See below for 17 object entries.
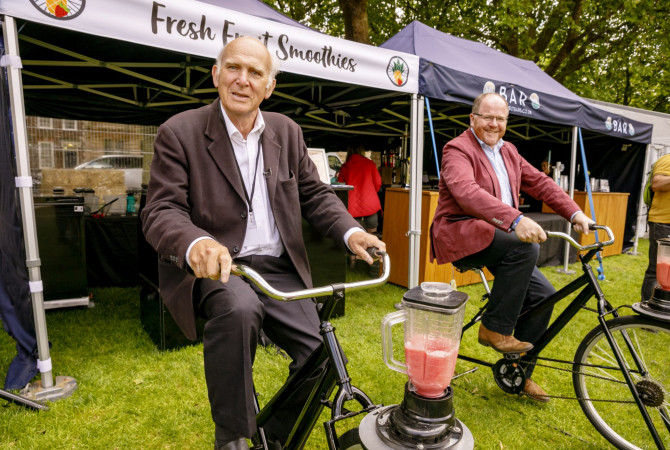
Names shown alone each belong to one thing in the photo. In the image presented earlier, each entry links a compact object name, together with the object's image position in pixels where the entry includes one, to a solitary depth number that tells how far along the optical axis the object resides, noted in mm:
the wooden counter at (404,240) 5773
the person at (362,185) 6695
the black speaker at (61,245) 4473
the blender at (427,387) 1171
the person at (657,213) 4266
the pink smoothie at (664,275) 2285
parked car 6926
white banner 2727
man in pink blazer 2529
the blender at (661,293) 2245
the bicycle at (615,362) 2289
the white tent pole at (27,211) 2678
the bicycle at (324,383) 1368
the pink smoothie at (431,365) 1205
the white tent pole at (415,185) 4672
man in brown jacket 1570
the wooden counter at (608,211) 8133
